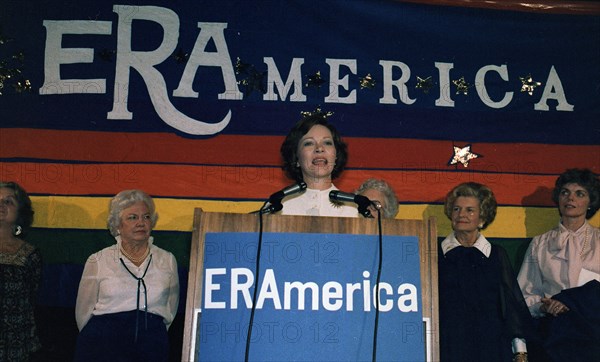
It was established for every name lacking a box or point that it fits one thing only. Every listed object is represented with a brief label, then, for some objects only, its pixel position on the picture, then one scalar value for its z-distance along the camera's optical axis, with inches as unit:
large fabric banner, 150.9
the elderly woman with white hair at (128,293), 123.6
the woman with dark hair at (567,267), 128.3
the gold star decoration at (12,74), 152.6
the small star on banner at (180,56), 155.1
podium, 70.3
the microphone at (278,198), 76.5
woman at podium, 106.4
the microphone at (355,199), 76.5
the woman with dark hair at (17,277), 129.3
